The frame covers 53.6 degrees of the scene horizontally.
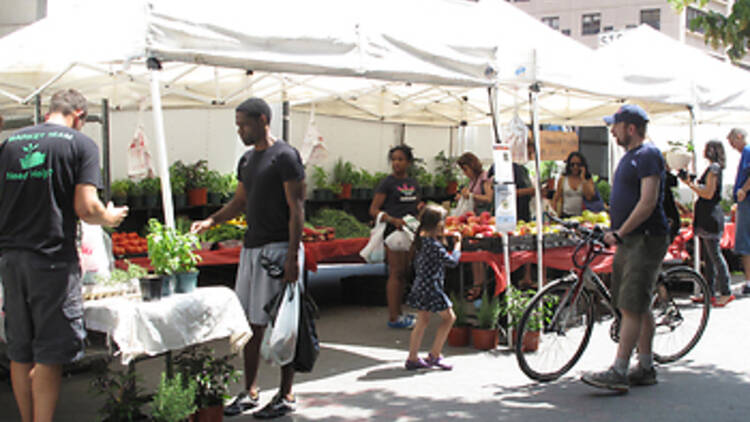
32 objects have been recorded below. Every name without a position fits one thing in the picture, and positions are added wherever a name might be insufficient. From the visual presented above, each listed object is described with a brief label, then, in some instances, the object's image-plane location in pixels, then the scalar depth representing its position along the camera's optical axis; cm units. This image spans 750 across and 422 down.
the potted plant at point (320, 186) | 1250
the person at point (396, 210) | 841
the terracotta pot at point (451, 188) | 1462
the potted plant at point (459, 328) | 735
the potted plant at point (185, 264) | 467
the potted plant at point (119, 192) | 1005
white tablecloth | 427
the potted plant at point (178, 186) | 1058
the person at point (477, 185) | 923
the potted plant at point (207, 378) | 466
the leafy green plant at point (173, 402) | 433
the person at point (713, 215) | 940
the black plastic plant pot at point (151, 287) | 446
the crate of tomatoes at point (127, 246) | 821
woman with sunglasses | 1036
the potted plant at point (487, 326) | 714
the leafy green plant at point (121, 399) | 447
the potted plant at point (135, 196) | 1018
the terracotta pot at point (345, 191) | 1282
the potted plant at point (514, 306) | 705
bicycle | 591
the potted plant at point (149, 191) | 1027
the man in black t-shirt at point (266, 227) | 505
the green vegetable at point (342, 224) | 1037
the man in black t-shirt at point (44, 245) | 403
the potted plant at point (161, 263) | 448
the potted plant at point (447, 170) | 1453
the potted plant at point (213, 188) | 1116
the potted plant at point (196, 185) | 1091
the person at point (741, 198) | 991
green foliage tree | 1372
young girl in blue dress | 641
